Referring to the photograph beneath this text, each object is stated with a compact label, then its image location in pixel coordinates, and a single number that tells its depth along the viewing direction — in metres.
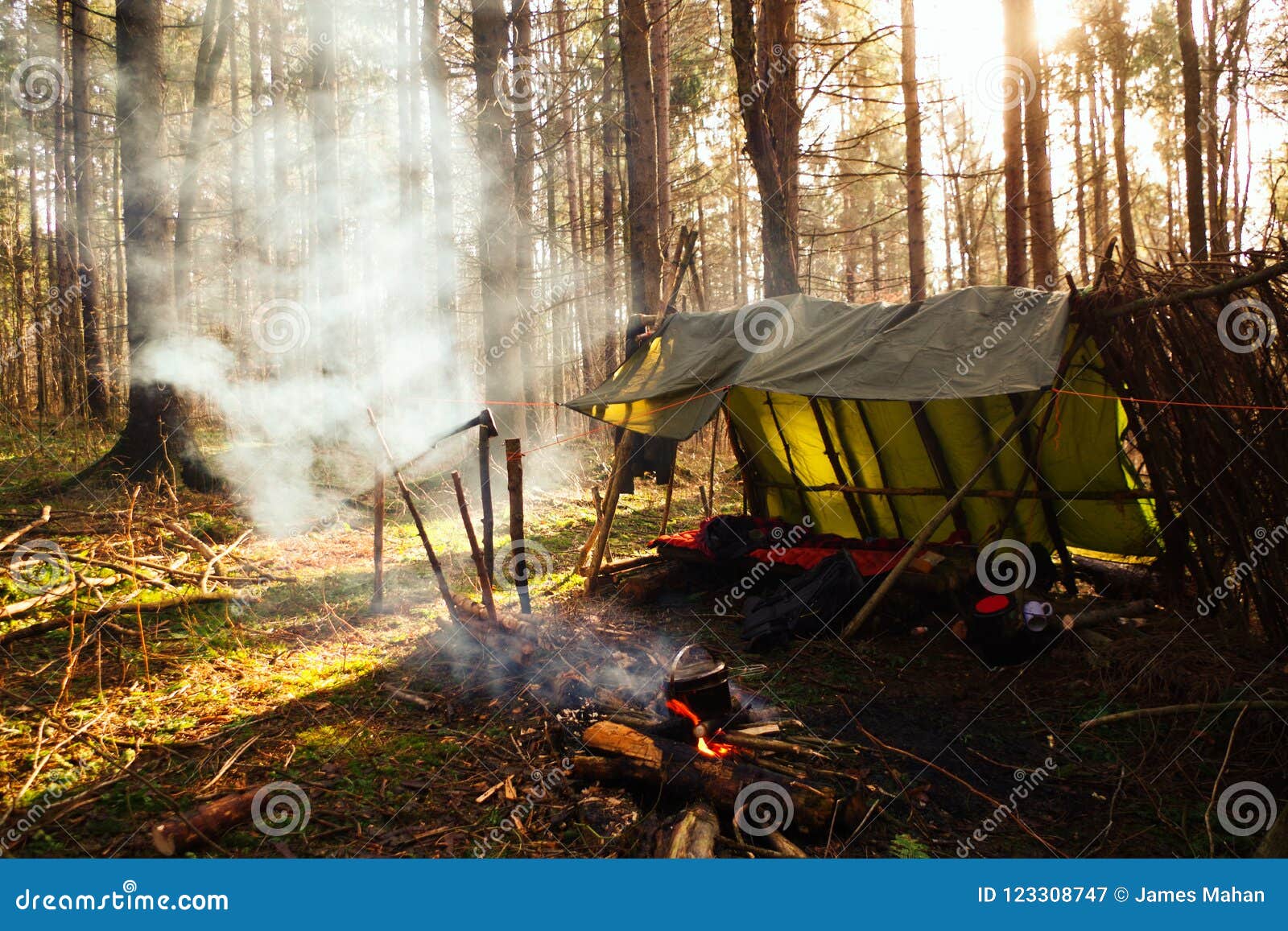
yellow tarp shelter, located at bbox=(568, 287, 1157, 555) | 5.20
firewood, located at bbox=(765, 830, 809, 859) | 3.05
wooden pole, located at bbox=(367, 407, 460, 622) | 5.41
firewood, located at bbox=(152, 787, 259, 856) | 3.11
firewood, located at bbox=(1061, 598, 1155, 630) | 5.46
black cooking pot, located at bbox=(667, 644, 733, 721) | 4.04
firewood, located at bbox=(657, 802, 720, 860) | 2.96
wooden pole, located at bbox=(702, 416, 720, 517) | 8.34
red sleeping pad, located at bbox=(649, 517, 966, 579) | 6.35
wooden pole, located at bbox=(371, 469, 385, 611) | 6.33
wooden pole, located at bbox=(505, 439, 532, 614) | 5.77
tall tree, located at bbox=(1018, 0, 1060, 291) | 8.82
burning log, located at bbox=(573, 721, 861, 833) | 3.26
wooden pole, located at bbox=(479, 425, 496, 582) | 5.69
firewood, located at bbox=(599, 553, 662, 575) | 7.62
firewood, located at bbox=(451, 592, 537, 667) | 5.23
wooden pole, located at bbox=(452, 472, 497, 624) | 5.39
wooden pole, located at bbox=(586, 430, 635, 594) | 7.10
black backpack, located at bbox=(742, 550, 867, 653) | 5.85
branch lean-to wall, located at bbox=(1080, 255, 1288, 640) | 4.59
